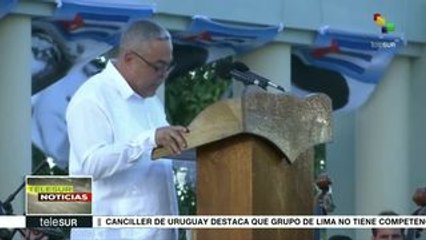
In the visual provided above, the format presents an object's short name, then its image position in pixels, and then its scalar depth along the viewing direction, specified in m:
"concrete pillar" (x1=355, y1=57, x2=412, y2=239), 21.74
